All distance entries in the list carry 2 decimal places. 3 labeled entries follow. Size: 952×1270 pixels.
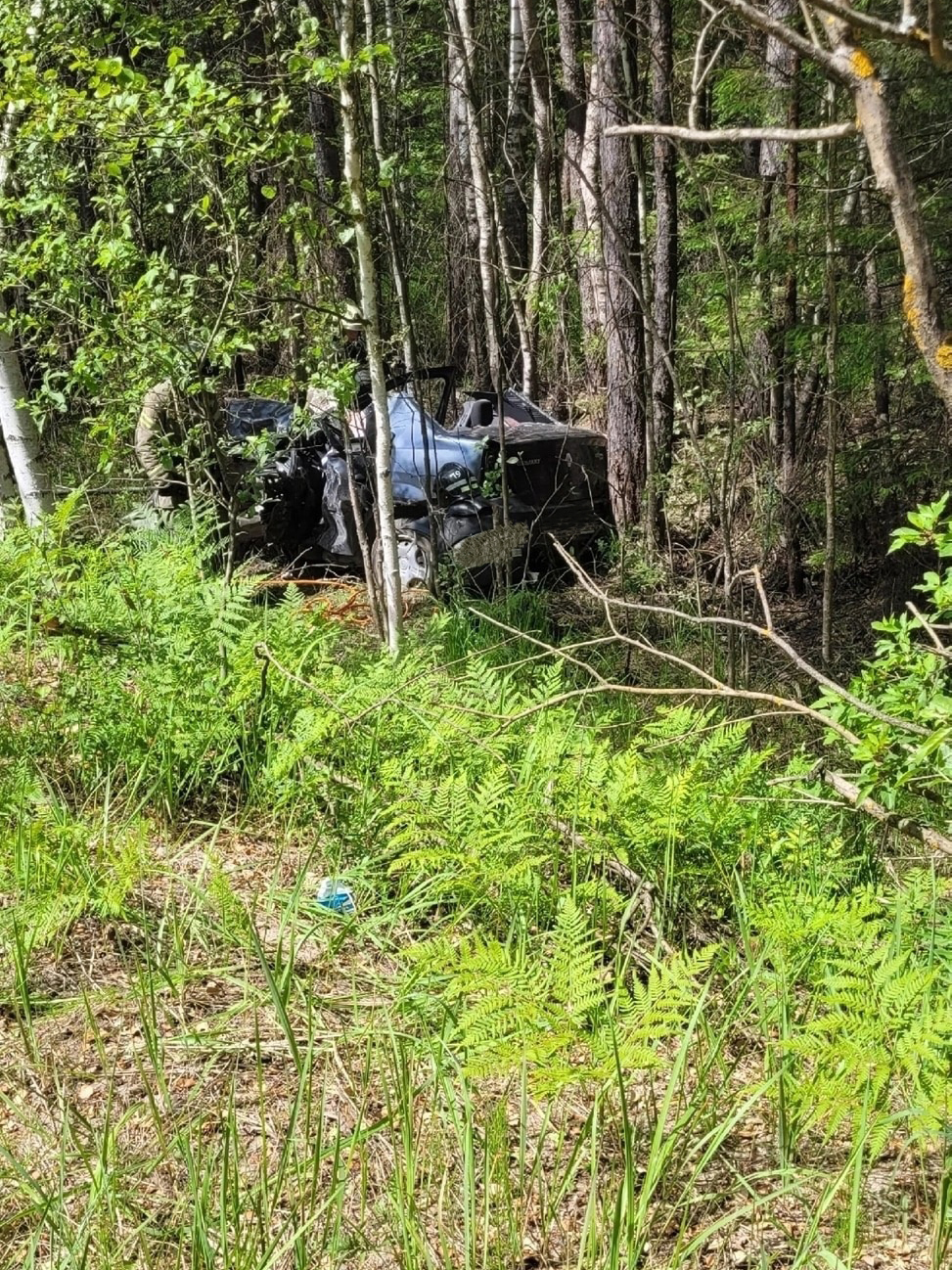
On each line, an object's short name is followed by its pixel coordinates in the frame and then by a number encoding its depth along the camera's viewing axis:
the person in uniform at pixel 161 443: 6.21
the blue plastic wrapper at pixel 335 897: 3.09
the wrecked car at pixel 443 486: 7.80
